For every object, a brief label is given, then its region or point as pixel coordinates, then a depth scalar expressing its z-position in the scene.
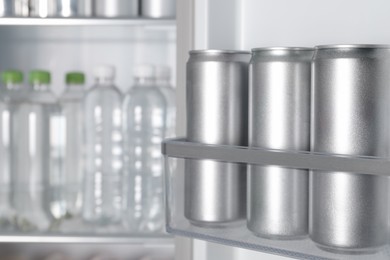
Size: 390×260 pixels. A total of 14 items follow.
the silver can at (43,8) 1.33
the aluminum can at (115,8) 1.31
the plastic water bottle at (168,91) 1.39
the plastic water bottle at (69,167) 1.37
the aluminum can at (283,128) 0.93
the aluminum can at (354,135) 0.88
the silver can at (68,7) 1.32
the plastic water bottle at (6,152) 1.34
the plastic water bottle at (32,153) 1.36
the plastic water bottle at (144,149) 1.35
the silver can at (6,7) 1.32
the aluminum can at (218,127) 0.96
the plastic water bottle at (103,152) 1.36
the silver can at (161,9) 1.30
